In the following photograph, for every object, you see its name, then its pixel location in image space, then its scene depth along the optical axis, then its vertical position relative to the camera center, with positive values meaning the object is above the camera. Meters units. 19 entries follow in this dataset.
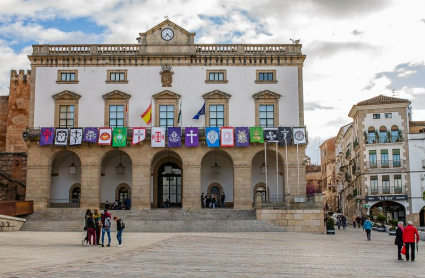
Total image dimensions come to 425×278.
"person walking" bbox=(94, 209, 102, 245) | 23.59 -0.59
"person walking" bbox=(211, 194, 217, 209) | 42.61 +0.49
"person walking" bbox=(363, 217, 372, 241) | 32.47 -1.01
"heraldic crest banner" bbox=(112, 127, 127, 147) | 42.47 +5.01
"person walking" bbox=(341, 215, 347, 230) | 45.85 -1.15
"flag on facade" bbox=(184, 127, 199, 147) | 42.53 +5.01
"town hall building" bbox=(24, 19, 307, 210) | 42.78 +6.56
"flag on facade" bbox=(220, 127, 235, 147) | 42.41 +5.01
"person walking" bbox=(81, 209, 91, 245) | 23.49 -1.21
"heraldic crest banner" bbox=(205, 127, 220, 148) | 42.47 +5.15
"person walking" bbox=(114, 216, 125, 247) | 23.44 -0.82
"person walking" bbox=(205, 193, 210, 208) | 44.09 +0.50
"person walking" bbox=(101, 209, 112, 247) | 23.44 -0.59
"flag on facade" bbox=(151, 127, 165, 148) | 42.47 +5.02
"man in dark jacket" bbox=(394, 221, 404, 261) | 20.64 -1.09
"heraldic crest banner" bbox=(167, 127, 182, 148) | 42.47 +5.01
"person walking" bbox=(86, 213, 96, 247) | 23.34 -0.74
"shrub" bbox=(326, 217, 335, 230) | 37.53 -1.03
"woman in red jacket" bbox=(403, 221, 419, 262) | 20.31 -1.00
